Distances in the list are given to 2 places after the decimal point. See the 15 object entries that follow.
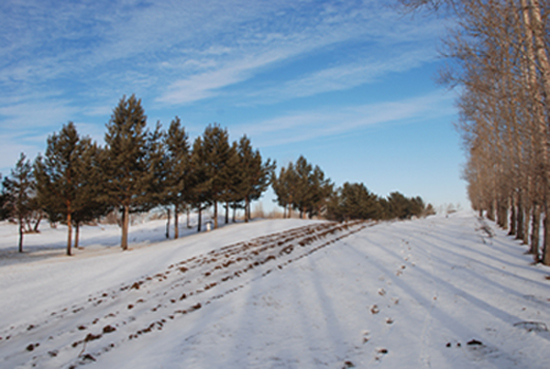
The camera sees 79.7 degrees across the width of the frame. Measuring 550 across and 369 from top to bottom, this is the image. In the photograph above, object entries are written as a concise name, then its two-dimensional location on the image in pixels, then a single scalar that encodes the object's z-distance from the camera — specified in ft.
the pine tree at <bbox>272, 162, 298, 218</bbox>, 165.37
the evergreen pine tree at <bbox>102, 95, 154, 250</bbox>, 80.89
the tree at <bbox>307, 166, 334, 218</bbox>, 179.34
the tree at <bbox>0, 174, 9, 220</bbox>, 104.37
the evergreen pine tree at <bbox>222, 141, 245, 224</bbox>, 111.77
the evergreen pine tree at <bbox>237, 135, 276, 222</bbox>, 136.98
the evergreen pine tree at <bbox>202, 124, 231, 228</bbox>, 110.63
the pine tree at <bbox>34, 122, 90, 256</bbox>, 85.61
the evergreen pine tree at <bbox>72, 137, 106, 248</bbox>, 85.61
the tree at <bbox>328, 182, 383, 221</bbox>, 204.74
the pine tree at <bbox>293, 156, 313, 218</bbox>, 165.68
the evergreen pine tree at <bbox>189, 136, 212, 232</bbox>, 101.86
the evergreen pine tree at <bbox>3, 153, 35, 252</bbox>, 104.72
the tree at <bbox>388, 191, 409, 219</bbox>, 296.22
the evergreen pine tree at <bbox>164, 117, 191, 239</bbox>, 91.20
